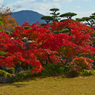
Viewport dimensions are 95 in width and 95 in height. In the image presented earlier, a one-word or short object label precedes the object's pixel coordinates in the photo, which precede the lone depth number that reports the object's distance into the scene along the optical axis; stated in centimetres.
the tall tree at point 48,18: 3314
